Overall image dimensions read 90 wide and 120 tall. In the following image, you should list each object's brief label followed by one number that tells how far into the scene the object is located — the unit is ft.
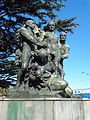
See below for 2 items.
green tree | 43.93
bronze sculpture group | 18.74
